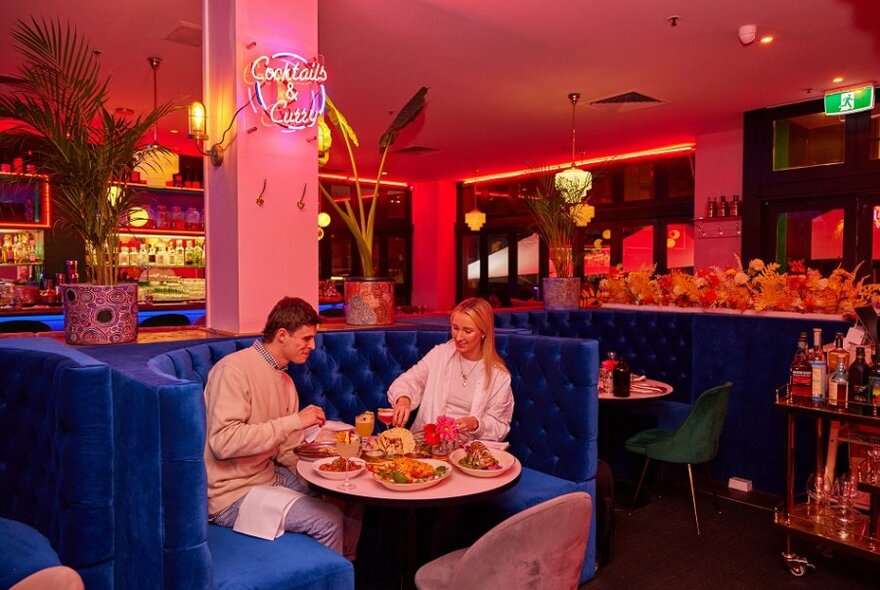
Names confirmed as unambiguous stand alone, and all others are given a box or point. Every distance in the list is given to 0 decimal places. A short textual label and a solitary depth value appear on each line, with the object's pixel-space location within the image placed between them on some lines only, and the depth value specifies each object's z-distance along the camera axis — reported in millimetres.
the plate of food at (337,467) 2350
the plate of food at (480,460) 2435
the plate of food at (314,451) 2615
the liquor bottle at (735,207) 8273
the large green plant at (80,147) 2938
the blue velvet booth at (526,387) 3264
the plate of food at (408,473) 2244
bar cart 3209
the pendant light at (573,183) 5781
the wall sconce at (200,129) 3693
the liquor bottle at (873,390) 3203
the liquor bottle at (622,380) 4223
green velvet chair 3990
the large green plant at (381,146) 4180
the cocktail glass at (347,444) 2490
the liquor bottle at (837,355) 3408
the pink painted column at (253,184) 3609
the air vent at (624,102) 7047
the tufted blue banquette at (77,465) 1943
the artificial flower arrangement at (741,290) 4410
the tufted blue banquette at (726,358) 4578
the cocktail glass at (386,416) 2875
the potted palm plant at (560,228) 5688
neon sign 3600
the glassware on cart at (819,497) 3580
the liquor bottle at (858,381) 3299
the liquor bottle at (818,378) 3477
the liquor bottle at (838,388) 3361
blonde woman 3201
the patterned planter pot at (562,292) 5805
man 2451
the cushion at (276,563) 2084
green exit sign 6730
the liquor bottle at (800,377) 3604
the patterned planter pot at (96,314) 3010
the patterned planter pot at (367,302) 4082
